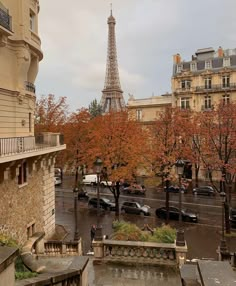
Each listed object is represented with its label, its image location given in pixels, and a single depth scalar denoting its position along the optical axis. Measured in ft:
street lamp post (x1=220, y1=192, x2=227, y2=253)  56.56
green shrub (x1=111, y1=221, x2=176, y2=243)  50.85
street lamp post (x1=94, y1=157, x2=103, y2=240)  47.44
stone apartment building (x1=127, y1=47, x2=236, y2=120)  168.25
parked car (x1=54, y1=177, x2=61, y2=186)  153.59
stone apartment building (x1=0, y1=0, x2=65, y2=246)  52.60
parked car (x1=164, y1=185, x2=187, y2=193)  138.82
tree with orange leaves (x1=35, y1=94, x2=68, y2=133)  142.47
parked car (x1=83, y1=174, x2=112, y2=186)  155.65
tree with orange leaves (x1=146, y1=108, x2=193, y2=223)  97.83
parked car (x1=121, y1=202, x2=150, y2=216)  103.35
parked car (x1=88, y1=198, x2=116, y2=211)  109.19
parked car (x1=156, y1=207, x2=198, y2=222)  95.30
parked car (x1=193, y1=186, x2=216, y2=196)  133.59
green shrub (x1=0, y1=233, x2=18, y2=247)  29.35
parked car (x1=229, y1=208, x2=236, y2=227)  89.95
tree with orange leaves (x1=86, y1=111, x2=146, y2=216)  97.24
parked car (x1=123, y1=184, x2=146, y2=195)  134.19
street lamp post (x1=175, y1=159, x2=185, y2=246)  45.44
